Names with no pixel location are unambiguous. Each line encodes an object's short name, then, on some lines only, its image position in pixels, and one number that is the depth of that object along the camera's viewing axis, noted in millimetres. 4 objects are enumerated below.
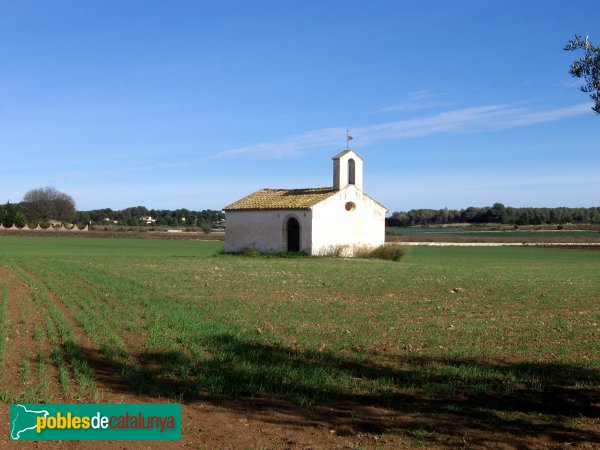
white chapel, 45281
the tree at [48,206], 167875
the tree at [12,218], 134000
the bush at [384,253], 46656
